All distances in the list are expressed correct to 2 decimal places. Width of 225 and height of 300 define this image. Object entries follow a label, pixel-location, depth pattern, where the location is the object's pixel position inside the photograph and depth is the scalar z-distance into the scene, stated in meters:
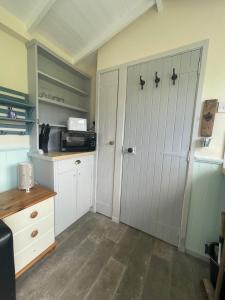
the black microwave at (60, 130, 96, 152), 1.78
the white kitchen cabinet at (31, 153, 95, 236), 1.56
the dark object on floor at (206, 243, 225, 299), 1.04
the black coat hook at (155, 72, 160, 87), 1.56
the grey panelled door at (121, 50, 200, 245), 1.47
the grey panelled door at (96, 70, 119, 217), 1.90
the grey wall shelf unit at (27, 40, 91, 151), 1.59
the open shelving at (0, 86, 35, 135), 1.43
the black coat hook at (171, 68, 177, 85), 1.46
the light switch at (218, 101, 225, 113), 1.30
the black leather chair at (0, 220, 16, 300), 0.85
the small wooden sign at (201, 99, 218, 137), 1.32
